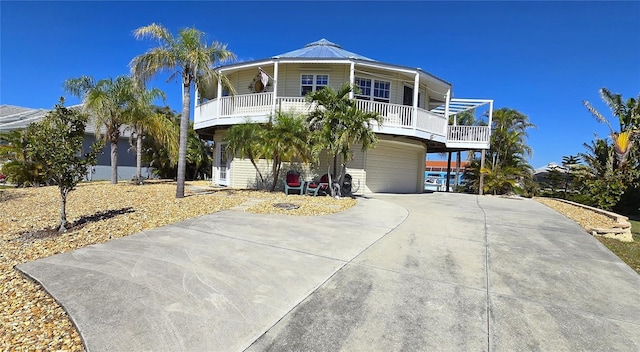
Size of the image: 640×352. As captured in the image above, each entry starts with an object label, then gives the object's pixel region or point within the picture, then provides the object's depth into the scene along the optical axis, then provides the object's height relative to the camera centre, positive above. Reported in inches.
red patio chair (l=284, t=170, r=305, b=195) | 492.3 -31.1
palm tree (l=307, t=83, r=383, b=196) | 421.4 +63.4
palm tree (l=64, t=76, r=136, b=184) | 511.8 +104.1
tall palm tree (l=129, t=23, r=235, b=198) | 388.5 +131.1
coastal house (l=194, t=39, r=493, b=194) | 542.9 +103.6
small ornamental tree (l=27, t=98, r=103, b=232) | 238.2 +5.8
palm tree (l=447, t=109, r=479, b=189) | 1015.6 +181.7
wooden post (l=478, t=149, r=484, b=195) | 706.2 -22.1
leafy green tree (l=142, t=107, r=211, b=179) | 800.9 +8.9
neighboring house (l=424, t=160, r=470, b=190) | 1990.9 +27.2
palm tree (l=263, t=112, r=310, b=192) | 450.3 +43.5
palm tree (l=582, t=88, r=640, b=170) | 610.5 +124.1
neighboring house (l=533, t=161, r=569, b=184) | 752.9 +20.1
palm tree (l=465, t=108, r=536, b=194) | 797.2 +69.4
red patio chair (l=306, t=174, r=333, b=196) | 485.7 -35.6
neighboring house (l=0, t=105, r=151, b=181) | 852.0 +0.7
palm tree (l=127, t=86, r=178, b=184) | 553.0 +71.8
